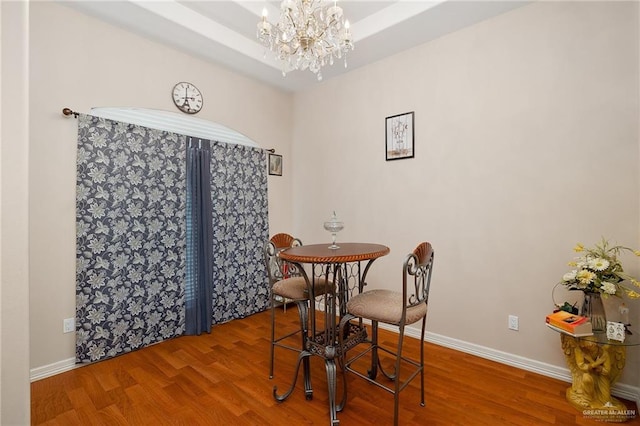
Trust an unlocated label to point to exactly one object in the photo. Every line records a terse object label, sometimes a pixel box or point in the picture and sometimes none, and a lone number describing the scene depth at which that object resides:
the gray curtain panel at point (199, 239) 3.00
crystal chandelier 1.95
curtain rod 2.29
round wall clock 2.97
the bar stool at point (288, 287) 2.12
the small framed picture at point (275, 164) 3.85
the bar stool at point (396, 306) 1.63
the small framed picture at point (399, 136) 2.97
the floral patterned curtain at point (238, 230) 3.21
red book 1.79
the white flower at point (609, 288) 1.75
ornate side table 1.78
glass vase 1.85
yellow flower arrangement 1.81
